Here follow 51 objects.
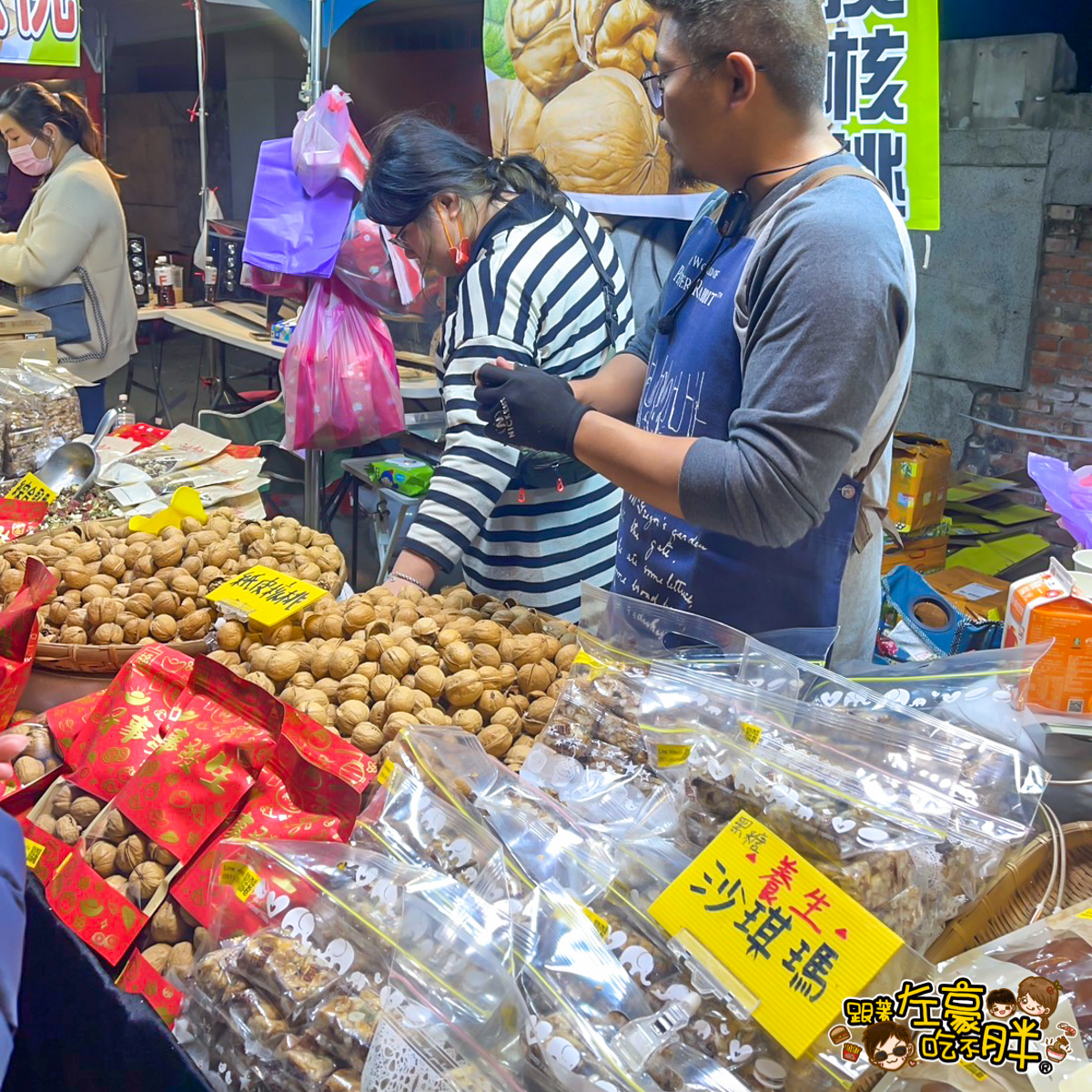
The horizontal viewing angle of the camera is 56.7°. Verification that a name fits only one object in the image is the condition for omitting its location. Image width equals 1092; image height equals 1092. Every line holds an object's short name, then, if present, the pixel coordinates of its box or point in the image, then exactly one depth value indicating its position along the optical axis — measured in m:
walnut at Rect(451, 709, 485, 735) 1.52
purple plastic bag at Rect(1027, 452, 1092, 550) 1.98
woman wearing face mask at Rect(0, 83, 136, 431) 4.47
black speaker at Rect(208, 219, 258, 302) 5.71
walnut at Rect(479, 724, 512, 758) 1.50
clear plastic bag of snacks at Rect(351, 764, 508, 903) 1.04
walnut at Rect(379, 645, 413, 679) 1.62
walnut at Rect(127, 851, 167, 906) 1.22
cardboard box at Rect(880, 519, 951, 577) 3.52
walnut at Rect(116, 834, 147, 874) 1.27
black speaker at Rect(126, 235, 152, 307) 6.11
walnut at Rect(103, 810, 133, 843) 1.30
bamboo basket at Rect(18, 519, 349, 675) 1.74
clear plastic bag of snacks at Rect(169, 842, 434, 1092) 0.92
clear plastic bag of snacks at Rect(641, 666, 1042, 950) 0.95
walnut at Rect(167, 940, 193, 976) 1.10
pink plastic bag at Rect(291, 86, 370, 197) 3.40
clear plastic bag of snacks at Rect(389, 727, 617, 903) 1.05
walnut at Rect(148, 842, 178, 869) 1.26
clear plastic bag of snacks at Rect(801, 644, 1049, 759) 1.21
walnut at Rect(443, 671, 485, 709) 1.57
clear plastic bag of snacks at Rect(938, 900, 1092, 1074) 0.82
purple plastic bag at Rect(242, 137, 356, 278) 3.43
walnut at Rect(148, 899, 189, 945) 1.19
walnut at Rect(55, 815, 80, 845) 1.33
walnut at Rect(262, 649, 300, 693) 1.65
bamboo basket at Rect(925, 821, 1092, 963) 1.00
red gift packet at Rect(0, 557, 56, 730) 1.62
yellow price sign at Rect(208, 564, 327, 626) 1.77
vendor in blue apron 1.37
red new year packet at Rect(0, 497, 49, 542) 2.31
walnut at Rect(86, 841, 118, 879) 1.27
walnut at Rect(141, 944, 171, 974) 1.14
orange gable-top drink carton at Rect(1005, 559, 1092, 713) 1.31
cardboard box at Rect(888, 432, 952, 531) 3.53
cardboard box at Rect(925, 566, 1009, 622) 3.13
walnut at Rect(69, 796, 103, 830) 1.38
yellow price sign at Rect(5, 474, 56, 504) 2.57
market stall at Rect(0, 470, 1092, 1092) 0.87
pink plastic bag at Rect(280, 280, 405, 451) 3.48
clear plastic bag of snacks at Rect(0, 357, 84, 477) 2.93
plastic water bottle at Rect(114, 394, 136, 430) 3.34
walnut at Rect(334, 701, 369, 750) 1.50
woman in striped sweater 2.19
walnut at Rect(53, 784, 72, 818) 1.39
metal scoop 2.75
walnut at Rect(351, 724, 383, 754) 1.46
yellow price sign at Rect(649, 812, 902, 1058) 0.85
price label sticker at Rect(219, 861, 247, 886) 1.08
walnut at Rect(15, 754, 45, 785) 1.44
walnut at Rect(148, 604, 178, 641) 1.80
